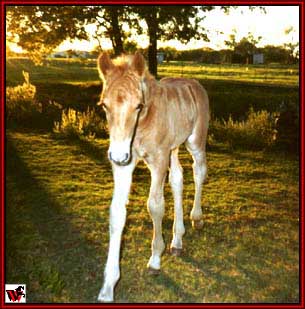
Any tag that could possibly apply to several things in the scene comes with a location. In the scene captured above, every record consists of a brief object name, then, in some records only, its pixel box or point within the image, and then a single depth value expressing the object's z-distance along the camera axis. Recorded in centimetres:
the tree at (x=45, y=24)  1232
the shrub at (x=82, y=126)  1283
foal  376
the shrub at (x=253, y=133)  1245
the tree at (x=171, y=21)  1175
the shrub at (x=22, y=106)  1498
